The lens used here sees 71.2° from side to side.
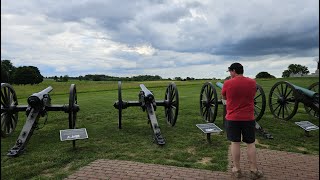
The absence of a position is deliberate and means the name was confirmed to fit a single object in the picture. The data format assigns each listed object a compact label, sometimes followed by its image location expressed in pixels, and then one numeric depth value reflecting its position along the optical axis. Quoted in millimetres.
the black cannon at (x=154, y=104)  6200
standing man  4005
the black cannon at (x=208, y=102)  7015
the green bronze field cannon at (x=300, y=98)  7316
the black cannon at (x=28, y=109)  5615
